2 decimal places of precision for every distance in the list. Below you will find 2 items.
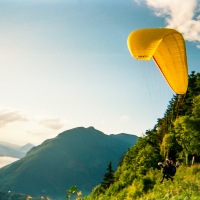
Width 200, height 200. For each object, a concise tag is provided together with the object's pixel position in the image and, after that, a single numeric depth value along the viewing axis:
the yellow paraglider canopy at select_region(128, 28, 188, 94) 15.73
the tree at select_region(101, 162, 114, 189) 74.75
